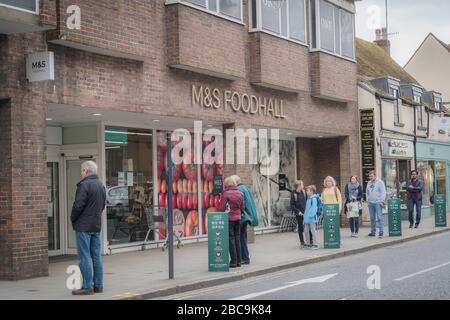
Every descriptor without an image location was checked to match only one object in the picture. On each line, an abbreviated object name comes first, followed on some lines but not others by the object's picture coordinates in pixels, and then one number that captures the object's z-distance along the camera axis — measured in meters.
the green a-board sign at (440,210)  23.68
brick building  12.16
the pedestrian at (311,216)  16.47
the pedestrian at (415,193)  22.70
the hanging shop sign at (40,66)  11.95
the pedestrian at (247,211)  13.77
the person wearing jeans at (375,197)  19.73
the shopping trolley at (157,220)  17.14
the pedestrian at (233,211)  13.29
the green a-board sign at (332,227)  16.98
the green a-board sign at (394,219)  20.11
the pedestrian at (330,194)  18.44
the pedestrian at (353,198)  19.70
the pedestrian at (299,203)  17.03
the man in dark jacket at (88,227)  10.37
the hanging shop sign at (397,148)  26.02
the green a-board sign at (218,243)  12.81
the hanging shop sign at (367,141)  25.17
